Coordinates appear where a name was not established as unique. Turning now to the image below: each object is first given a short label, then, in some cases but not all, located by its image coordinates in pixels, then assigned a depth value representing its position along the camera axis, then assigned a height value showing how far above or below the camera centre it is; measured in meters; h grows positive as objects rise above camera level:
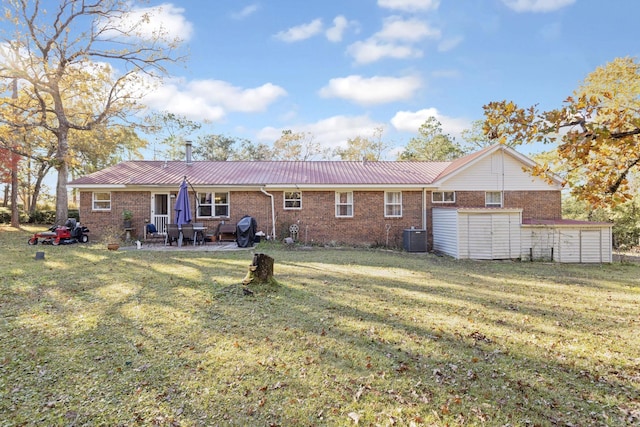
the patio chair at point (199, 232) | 14.29 -0.74
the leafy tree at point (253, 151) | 38.31 +7.41
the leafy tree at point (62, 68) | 18.06 +8.63
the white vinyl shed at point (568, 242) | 13.05 -1.18
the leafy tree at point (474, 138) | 32.91 +7.59
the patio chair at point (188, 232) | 13.92 -0.69
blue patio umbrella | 13.26 +0.34
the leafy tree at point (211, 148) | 37.72 +7.66
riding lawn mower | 13.78 -0.80
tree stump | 6.66 -1.15
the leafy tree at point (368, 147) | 36.62 +7.50
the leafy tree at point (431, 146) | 34.00 +7.12
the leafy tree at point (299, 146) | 37.72 +7.81
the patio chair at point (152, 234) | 15.14 -0.85
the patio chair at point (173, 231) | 13.90 -0.64
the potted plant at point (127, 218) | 15.25 -0.09
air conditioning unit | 14.86 -1.21
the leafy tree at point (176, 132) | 32.34 +8.68
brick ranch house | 15.69 +0.73
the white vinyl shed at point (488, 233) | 13.07 -0.79
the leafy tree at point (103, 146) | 22.31 +5.56
